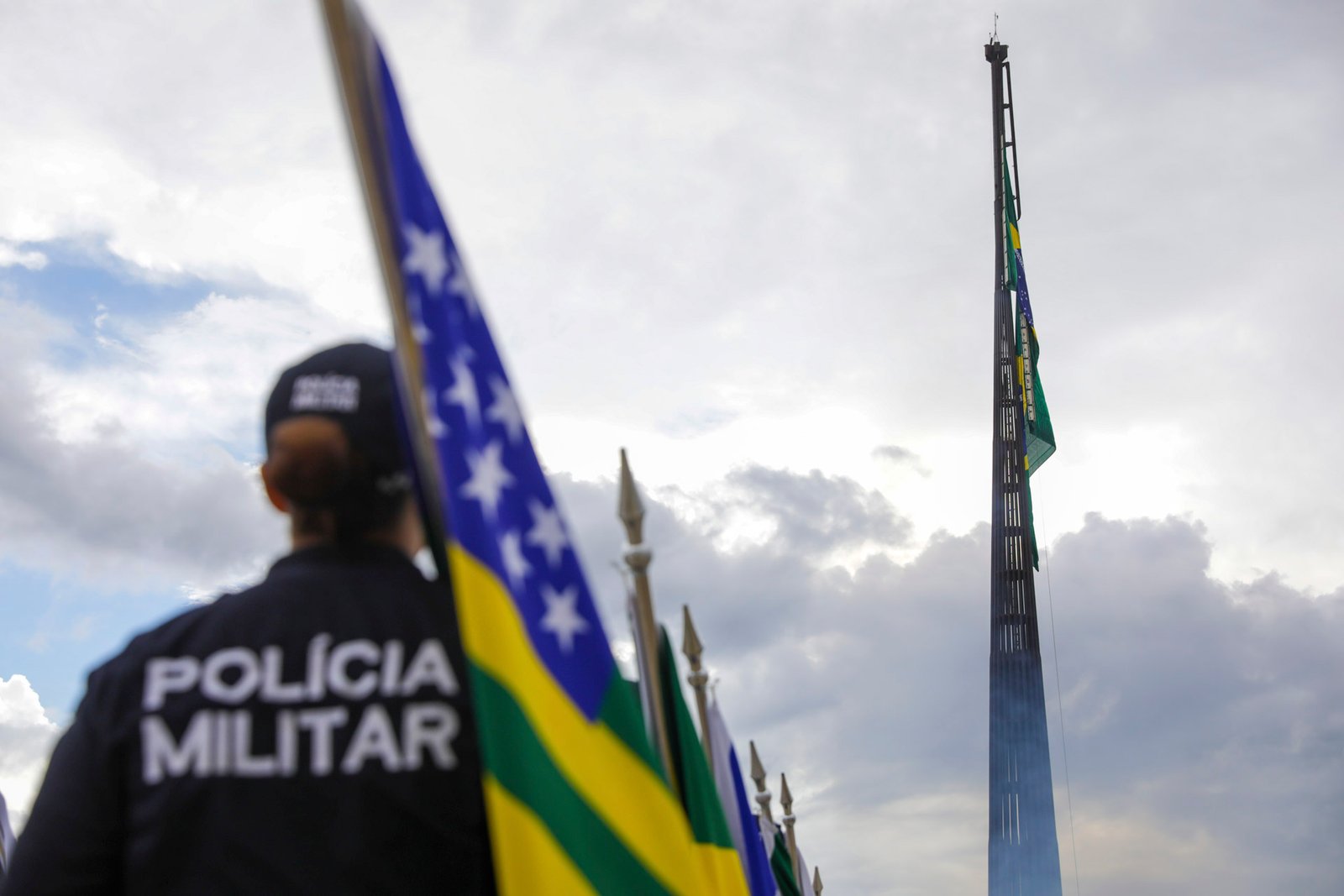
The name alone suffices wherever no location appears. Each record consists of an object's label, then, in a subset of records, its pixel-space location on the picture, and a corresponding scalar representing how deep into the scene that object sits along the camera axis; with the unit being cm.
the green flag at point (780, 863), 829
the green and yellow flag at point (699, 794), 365
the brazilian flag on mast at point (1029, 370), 2798
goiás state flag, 170
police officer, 162
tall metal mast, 2750
